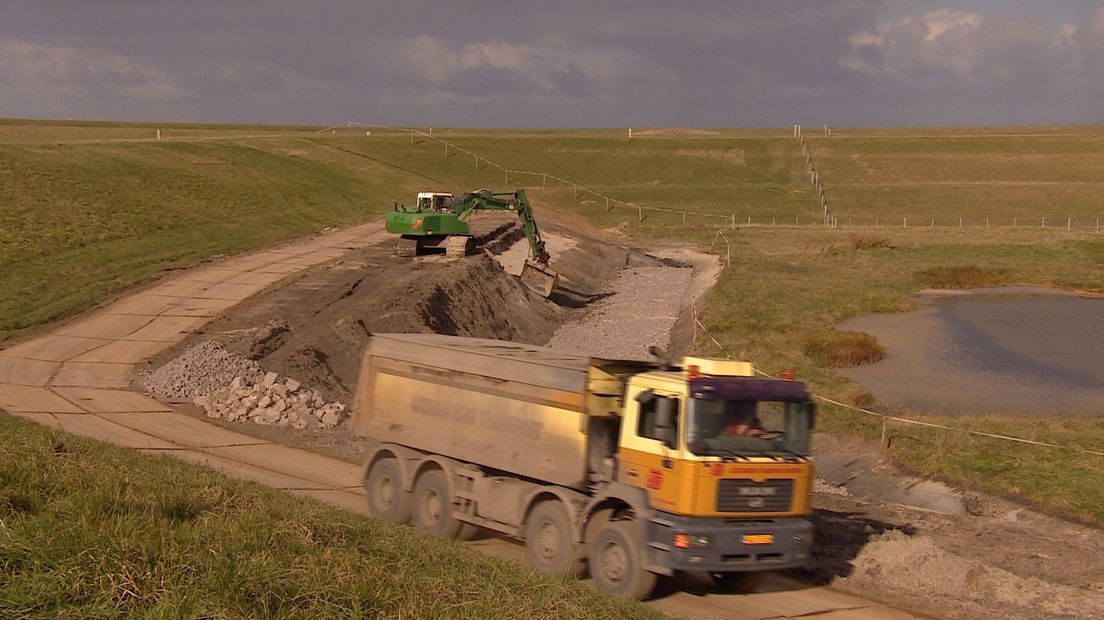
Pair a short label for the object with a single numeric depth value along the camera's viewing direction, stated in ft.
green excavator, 158.81
